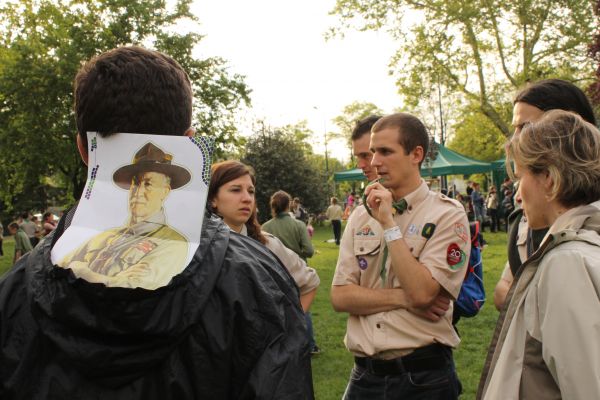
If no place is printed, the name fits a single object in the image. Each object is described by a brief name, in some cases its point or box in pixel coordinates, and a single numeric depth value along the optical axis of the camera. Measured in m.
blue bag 3.01
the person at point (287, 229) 7.50
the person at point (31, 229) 21.73
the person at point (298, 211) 23.61
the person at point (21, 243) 15.68
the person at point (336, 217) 23.91
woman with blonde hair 1.71
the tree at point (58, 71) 20.45
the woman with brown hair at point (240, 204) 4.21
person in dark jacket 1.33
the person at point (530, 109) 2.84
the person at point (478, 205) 24.03
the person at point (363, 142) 3.68
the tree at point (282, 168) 32.59
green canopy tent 22.03
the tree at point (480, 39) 24.59
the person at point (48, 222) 17.48
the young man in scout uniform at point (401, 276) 2.73
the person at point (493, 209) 23.89
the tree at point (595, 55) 19.36
